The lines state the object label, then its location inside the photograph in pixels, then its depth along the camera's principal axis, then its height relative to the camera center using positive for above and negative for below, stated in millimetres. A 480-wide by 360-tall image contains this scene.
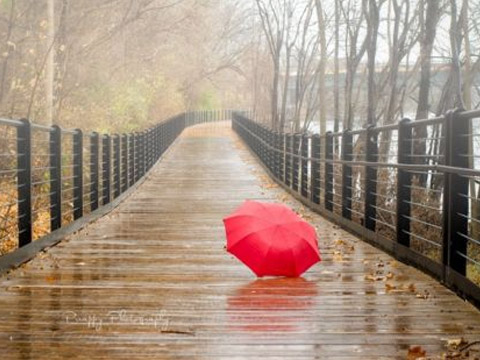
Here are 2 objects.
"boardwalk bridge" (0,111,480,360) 4121 -1010
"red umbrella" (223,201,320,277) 5801 -653
